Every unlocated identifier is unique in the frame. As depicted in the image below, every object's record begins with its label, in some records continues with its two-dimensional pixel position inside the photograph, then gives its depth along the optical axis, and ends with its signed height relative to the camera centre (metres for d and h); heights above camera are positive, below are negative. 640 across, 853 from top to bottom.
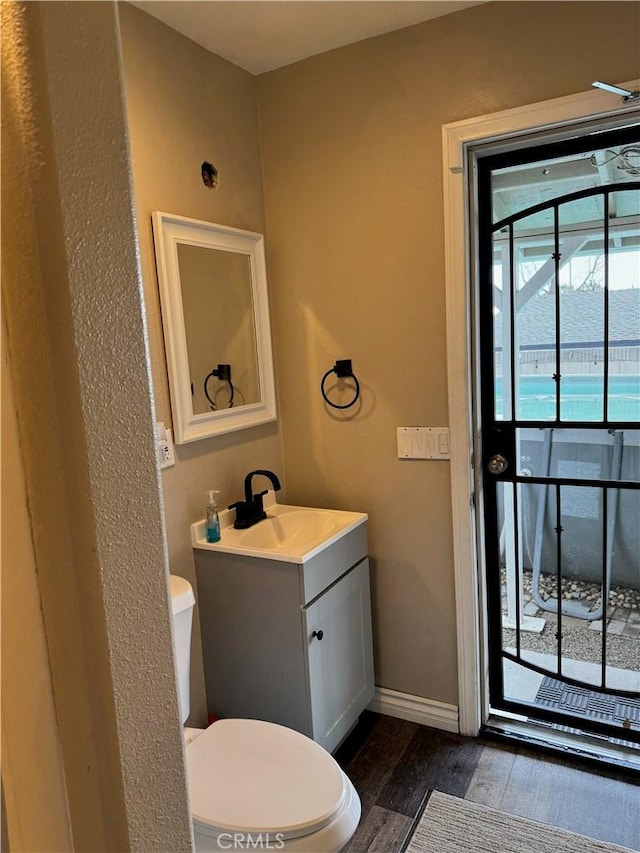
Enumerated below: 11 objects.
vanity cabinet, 1.90 -0.97
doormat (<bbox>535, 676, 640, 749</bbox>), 2.12 -1.38
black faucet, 2.13 -0.58
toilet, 1.32 -1.06
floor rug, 1.72 -1.50
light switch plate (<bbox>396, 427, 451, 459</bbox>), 2.12 -0.37
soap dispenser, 2.03 -0.58
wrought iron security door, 1.93 -0.32
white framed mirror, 1.92 +0.10
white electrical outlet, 1.88 -0.29
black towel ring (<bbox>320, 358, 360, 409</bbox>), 2.27 -0.09
